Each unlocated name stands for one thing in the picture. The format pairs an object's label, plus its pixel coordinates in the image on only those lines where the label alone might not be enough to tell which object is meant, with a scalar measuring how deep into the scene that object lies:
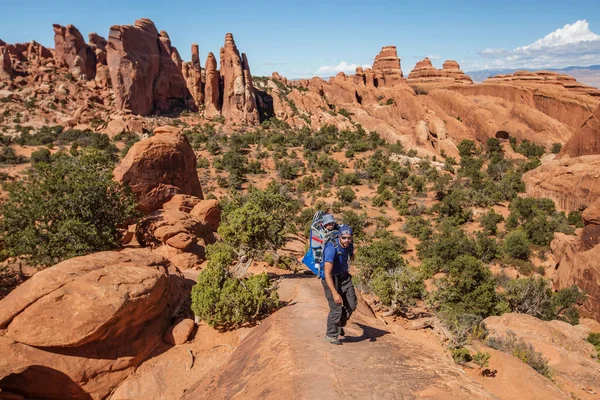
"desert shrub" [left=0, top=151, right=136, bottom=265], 9.93
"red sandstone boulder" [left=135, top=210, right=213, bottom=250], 12.48
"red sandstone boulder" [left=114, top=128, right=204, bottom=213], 14.40
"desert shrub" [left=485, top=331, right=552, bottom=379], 8.63
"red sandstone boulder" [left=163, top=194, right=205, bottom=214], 15.22
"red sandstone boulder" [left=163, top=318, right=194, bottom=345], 7.44
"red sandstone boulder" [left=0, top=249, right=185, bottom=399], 5.89
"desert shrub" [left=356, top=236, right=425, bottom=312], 10.11
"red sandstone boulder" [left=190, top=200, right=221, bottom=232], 15.28
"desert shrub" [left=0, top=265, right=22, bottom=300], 9.30
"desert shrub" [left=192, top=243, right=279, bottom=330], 7.57
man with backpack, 5.59
